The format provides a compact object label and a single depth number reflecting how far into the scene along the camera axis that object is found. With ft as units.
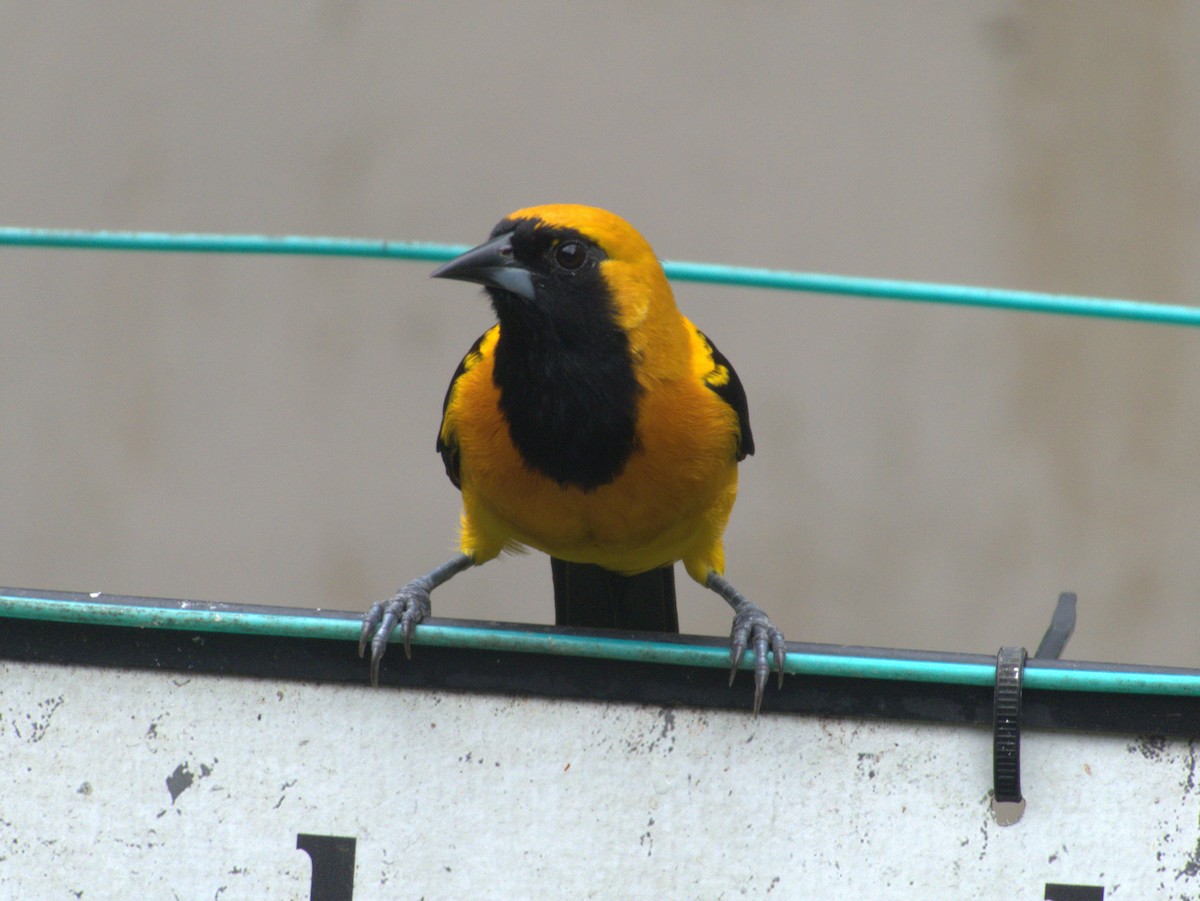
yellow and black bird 13.29
